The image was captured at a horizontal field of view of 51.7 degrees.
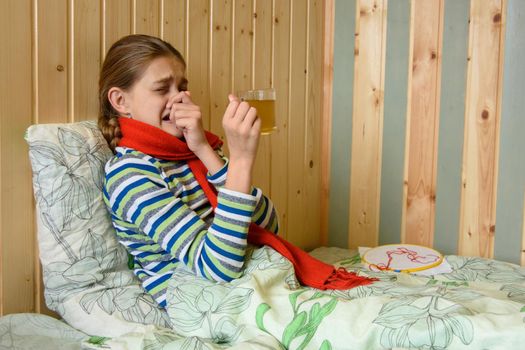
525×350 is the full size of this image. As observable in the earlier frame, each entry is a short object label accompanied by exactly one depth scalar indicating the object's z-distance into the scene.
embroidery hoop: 1.69
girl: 1.12
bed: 0.90
